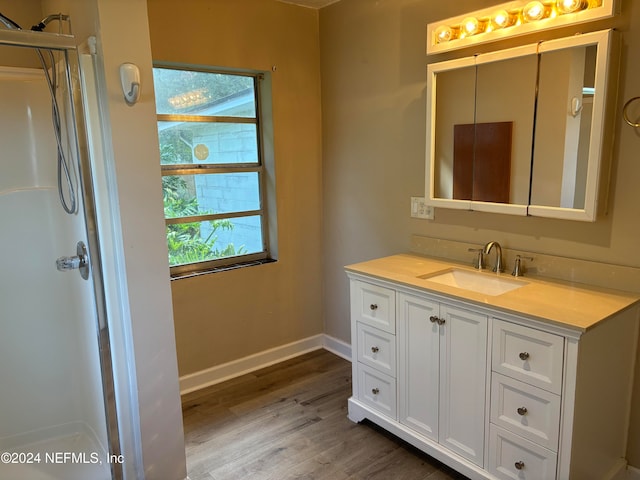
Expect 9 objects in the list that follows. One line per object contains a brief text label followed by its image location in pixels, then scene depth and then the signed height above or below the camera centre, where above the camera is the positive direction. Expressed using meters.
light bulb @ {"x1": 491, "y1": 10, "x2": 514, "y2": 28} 2.07 +0.60
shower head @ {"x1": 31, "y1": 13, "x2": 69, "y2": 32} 1.84 +0.58
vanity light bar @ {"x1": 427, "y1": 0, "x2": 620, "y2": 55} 1.84 +0.58
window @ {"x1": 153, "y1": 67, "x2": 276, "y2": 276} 2.78 -0.02
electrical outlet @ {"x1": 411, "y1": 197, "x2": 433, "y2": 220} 2.65 -0.29
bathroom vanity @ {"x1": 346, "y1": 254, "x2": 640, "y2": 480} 1.69 -0.85
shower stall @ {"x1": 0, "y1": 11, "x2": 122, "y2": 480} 2.07 -0.63
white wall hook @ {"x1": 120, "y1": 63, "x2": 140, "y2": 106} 1.66 +0.30
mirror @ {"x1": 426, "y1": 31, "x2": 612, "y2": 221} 1.90 +0.12
